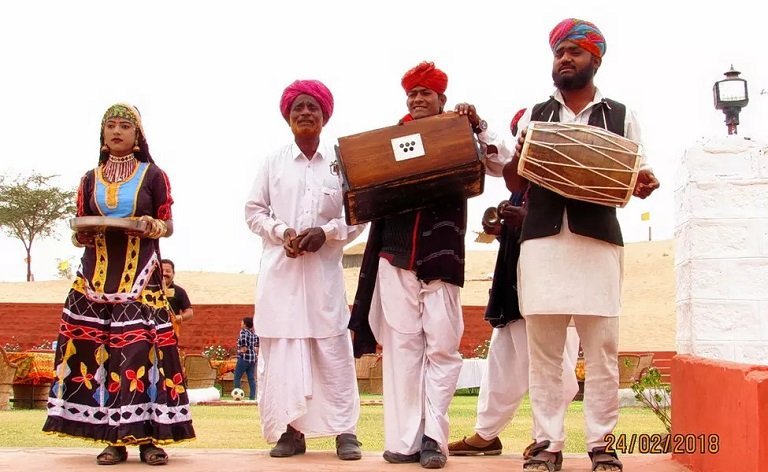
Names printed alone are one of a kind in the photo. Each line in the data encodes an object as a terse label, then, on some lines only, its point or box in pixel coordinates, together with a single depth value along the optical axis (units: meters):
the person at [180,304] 11.18
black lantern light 5.45
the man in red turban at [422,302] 5.56
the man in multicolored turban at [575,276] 4.90
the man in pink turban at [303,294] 5.98
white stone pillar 5.13
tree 54.28
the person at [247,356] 17.91
